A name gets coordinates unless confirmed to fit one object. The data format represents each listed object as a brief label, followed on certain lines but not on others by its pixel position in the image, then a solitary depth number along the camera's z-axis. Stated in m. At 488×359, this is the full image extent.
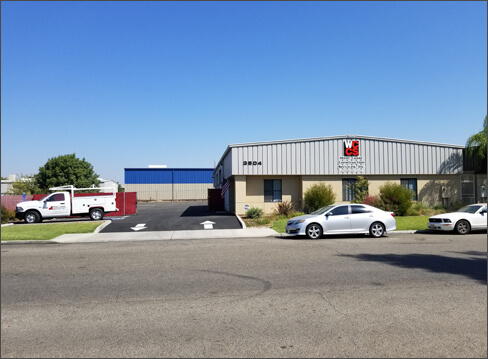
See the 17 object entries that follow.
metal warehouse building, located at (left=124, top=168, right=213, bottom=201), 67.25
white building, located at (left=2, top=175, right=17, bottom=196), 47.45
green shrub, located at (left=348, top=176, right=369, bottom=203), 26.73
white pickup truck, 24.17
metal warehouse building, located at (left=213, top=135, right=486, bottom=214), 27.28
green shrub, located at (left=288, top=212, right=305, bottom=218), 24.29
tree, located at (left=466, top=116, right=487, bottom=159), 27.81
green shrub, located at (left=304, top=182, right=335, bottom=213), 25.70
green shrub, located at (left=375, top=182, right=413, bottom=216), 24.27
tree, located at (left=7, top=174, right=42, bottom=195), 44.44
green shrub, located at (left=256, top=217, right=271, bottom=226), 21.36
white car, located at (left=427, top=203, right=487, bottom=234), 16.59
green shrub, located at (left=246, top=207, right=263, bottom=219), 24.94
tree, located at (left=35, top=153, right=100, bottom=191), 50.83
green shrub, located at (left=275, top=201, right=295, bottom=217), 25.33
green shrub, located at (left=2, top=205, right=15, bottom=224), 25.02
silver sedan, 15.43
